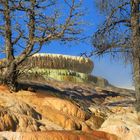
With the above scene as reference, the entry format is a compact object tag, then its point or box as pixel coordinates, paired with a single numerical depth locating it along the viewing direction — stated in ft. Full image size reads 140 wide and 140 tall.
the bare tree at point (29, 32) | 62.80
